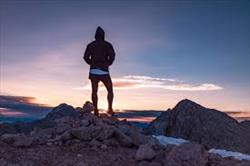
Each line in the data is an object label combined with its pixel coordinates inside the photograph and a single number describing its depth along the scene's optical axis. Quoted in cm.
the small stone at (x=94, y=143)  673
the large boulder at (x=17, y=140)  666
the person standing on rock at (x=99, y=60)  809
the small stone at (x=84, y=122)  734
